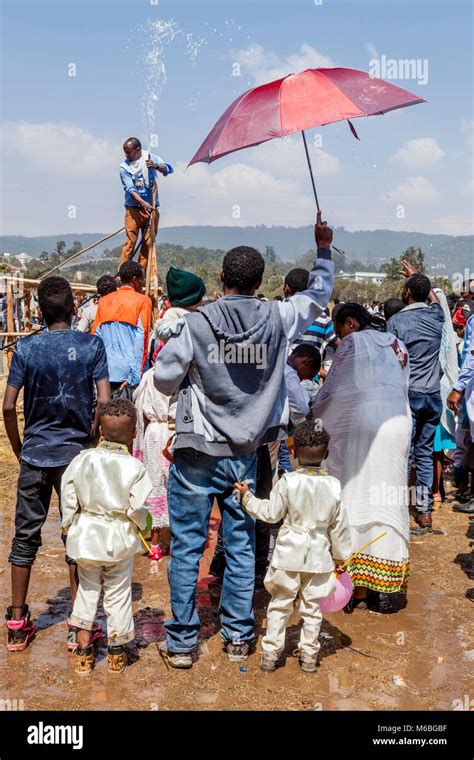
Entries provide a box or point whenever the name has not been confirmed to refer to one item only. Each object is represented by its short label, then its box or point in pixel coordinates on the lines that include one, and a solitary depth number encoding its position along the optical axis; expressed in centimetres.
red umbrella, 394
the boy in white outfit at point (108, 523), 359
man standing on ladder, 727
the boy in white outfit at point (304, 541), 367
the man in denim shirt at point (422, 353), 630
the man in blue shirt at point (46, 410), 387
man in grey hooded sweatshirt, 368
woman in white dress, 447
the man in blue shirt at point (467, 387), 566
